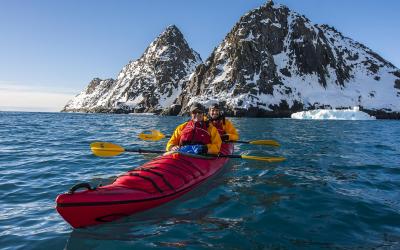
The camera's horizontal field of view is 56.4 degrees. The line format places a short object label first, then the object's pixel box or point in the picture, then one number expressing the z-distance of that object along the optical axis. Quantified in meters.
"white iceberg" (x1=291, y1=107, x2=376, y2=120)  74.38
